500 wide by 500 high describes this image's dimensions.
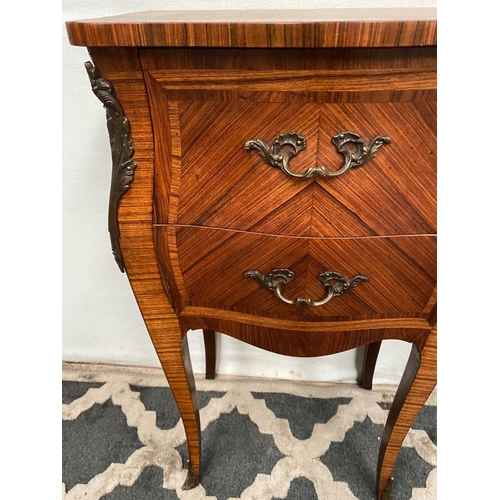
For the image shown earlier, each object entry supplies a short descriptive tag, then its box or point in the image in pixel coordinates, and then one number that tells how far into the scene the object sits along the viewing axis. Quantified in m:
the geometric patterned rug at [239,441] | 0.88
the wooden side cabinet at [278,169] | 0.47
